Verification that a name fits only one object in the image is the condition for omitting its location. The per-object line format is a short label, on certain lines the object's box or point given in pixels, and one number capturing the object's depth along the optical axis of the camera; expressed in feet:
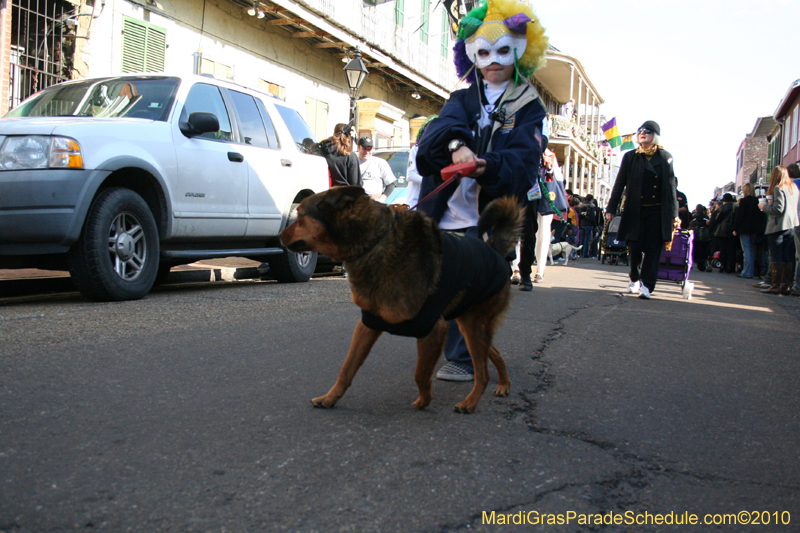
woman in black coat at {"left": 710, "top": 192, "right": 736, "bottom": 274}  56.95
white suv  17.16
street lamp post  48.01
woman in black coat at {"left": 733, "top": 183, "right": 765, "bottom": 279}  46.83
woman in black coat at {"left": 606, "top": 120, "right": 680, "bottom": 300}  26.73
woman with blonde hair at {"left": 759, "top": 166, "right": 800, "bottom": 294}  34.91
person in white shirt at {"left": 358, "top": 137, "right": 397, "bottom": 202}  33.06
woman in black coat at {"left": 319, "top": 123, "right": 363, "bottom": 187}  31.01
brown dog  8.87
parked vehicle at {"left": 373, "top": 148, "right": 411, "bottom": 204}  38.34
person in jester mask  11.66
